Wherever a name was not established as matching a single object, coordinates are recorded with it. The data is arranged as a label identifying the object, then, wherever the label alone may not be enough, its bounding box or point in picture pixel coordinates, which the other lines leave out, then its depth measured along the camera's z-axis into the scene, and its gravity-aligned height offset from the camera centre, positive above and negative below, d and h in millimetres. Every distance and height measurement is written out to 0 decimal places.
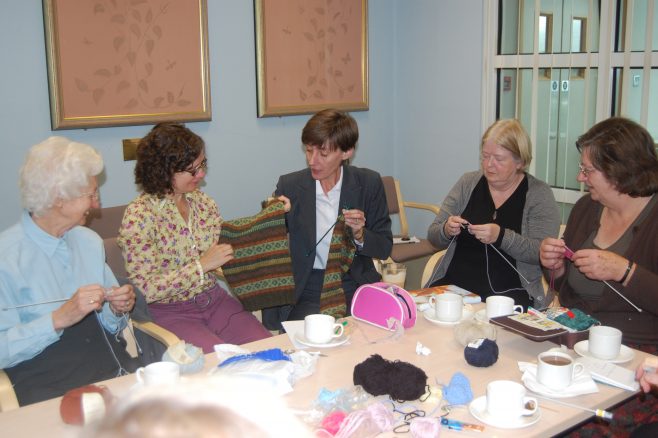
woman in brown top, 2354 -558
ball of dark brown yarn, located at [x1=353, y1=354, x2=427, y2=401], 1764 -743
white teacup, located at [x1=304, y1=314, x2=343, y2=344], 2143 -732
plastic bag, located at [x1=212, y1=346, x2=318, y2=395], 1814 -747
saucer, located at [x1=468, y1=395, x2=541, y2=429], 1655 -798
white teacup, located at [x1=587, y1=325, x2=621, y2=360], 2010 -740
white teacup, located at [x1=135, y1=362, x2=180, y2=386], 1729 -698
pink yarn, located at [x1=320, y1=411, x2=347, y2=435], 1623 -782
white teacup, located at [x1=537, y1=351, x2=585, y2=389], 1821 -755
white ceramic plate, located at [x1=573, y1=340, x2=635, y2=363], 2021 -789
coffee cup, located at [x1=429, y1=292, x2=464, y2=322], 2328 -733
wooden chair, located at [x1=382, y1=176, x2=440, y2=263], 4523 -805
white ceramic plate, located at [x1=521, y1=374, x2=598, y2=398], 1809 -793
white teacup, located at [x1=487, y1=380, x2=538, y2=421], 1673 -755
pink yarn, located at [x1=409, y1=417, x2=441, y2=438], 1586 -778
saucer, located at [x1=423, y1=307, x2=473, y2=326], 2328 -778
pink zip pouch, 2273 -716
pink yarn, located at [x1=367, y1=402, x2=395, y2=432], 1628 -772
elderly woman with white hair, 2146 -627
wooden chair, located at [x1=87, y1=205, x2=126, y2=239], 3403 -620
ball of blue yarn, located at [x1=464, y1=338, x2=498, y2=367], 1966 -750
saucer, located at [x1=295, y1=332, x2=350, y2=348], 2125 -775
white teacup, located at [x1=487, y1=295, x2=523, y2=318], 2312 -726
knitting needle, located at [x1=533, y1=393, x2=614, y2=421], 1684 -804
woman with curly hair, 2709 -620
